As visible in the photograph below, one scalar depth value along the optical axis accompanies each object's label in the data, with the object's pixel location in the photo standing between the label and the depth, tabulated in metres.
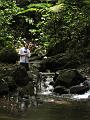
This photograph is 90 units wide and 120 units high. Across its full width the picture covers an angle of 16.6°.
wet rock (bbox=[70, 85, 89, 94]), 13.70
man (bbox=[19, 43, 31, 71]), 13.95
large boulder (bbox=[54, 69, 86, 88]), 14.22
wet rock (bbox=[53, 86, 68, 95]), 13.74
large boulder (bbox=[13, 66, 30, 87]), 13.14
